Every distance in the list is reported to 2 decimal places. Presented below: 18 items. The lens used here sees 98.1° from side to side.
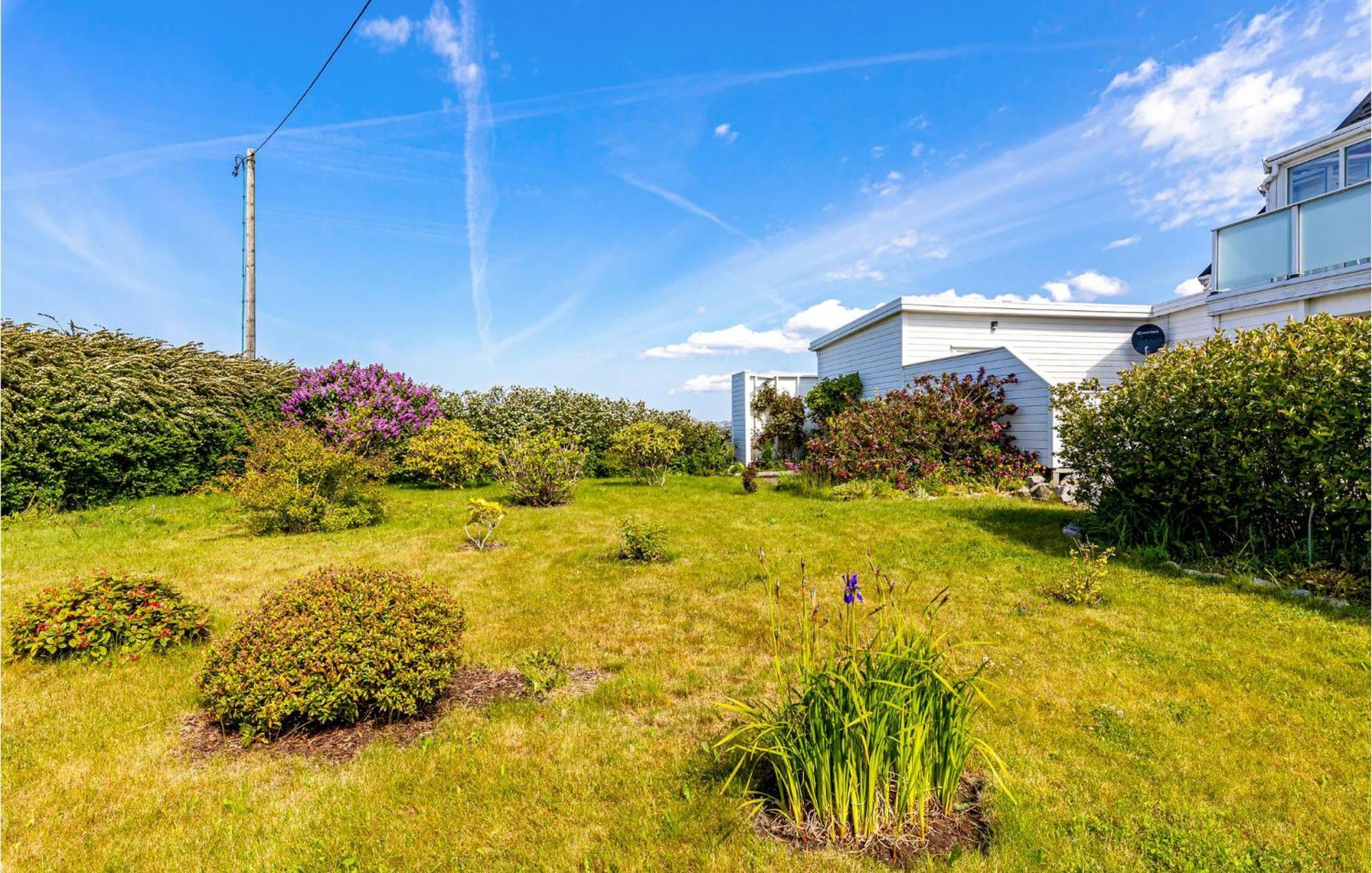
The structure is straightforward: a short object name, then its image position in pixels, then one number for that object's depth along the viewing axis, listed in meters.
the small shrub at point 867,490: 11.06
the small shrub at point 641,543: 6.88
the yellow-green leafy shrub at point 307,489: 8.40
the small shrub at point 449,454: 13.02
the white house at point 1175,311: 9.11
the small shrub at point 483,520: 7.50
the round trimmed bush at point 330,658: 3.15
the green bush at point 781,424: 17.70
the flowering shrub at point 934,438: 11.41
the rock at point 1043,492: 9.97
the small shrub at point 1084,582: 5.06
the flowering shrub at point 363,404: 13.50
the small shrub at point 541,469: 10.96
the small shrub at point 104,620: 4.19
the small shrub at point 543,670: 3.70
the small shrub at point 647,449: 14.23
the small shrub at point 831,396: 16.19
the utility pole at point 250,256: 14.88
